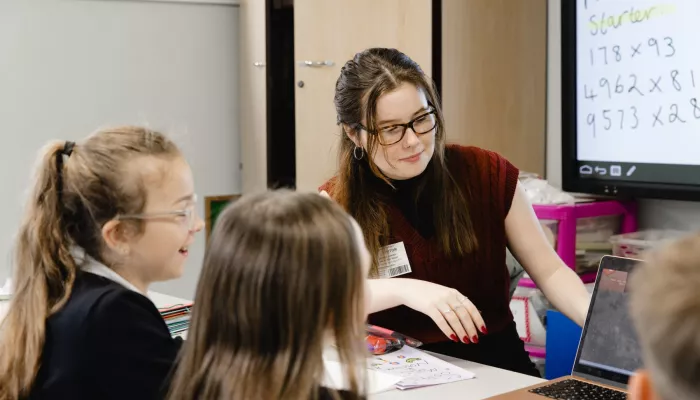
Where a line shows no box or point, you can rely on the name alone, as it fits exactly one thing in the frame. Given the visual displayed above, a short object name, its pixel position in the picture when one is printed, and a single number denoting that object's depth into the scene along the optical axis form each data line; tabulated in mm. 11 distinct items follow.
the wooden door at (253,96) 3605
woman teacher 1902
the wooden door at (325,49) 3027
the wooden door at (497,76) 2895
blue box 2203
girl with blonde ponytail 1233
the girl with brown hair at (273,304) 1058
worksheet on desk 1654
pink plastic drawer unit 2617
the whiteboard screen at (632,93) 2408
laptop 1520
